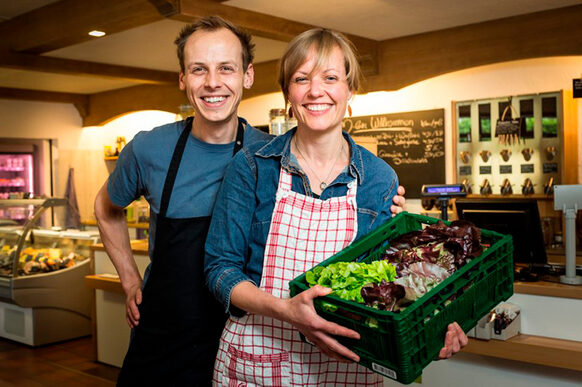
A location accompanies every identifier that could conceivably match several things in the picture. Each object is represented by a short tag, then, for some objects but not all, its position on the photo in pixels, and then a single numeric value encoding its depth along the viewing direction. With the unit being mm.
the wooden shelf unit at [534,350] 2764
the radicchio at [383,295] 1328
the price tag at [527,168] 6141
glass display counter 5766
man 1949
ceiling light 5296
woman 1605
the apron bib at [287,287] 1627
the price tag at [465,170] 6547
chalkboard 6754
